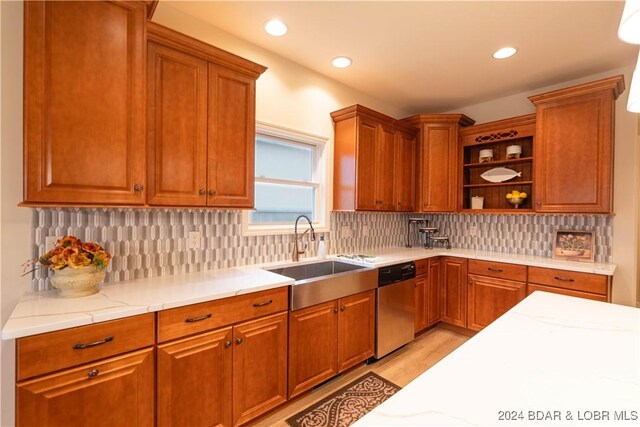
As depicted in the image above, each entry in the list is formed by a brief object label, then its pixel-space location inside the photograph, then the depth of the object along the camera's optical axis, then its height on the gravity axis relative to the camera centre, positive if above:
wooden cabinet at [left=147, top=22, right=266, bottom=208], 1.68 +0.55
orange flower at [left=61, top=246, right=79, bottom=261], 1.42 -0.21
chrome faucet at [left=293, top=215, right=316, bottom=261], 2.65 -0.26
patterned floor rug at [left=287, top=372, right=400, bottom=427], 1.95 -1.39
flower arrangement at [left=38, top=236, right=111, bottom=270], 1.41 -0.23
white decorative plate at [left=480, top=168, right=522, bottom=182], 3.37 +0.45
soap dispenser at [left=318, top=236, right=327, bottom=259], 2.81 -0.37
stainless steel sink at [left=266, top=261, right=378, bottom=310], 2.05 -0.56
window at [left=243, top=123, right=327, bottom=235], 2.59 +0.29
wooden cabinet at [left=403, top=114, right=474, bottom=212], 3.53 +0.60
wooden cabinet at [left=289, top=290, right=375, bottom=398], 2.05 -0.98
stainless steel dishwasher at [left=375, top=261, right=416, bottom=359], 2.63 -0.90
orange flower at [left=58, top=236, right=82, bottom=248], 1.47 -0.16
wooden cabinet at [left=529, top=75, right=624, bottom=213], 2.58 +0.61
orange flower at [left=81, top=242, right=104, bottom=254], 1.50 -0.20
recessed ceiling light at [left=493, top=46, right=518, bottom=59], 2.43 +1.35
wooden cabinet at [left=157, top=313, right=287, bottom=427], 1.50 -0.93
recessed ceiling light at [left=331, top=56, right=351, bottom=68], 2.63 +1.37
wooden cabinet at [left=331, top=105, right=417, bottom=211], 2.90 +0.54
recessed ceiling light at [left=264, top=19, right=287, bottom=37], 2.13 +1.37
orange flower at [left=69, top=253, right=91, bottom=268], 1.42 -0.25
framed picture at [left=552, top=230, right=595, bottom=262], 2.84 -0.32
